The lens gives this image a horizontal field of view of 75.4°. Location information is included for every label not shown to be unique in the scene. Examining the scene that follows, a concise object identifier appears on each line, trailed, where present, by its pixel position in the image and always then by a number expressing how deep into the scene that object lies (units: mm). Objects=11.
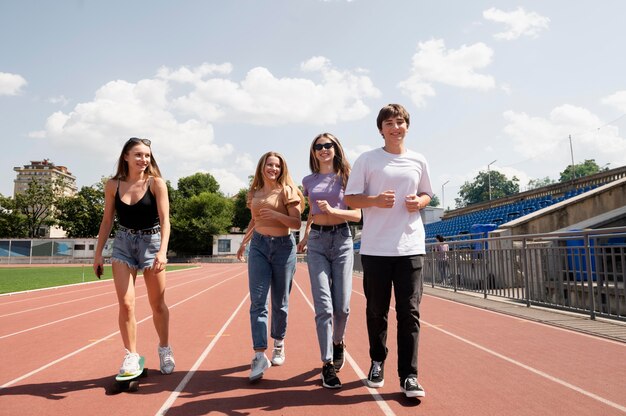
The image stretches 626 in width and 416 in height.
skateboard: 3041
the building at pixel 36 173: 127838
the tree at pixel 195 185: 74312
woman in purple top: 3174
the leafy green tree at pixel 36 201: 64312
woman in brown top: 3459
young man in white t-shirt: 2900
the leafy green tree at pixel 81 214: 63644
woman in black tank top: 3309
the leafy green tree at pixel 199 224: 60031
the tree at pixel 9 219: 64188
